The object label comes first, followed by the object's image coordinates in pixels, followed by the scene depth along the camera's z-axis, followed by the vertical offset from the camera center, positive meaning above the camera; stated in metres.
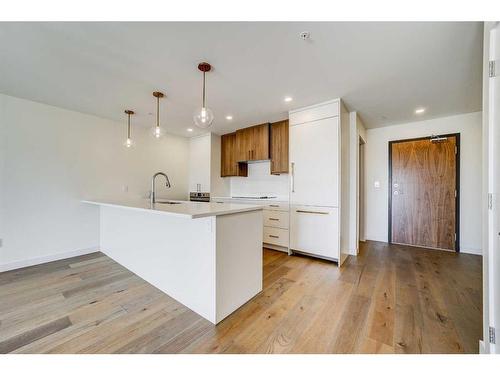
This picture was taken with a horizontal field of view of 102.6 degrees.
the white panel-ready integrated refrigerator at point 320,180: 2.87 +0.12
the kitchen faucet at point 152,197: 2.48 -0.13
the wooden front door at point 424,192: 3.48 -0.06
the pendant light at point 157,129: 2.60 +0.75
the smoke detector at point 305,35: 1.58 +1.22
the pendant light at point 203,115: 1.99 +0.72
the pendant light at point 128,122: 3.06 +1.21
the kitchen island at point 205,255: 1.64 -0.64
